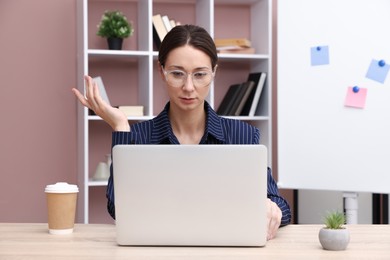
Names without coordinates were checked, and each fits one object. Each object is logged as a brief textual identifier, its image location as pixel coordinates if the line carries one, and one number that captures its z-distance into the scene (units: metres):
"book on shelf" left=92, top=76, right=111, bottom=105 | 3.74
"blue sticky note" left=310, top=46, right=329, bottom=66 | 3.57
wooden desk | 1.57
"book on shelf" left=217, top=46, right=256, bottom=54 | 3.93
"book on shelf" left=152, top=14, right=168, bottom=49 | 3.78
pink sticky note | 3.49
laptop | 1.59
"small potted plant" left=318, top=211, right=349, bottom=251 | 1.63
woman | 2.04
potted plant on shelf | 3.74
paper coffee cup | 1.87
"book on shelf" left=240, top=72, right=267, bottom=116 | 3.94
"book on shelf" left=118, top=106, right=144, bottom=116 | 3.72
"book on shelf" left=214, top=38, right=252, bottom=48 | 3.94
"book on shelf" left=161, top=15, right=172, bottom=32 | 3.80
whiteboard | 3.48
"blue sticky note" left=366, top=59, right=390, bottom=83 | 3.47
